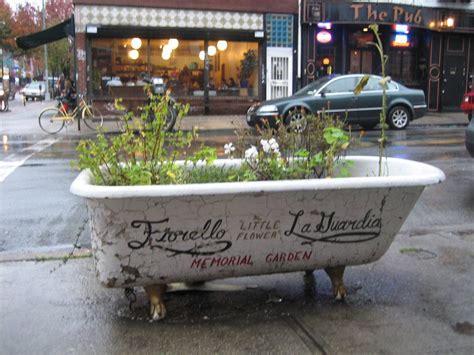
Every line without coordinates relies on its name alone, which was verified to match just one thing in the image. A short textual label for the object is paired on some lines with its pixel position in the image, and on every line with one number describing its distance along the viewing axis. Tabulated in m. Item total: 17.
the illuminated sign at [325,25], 21.55
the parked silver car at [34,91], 44.78
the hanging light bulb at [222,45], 21.19
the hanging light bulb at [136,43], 20.27
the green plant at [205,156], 3.92
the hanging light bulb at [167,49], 20.75
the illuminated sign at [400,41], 22.92
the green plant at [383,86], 4.25
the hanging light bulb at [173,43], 20.71
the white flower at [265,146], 4.26
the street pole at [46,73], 42.72
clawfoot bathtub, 3.49
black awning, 19.86
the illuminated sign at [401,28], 22.25
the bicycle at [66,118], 16.80
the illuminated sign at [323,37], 22.12
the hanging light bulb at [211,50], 21.22
